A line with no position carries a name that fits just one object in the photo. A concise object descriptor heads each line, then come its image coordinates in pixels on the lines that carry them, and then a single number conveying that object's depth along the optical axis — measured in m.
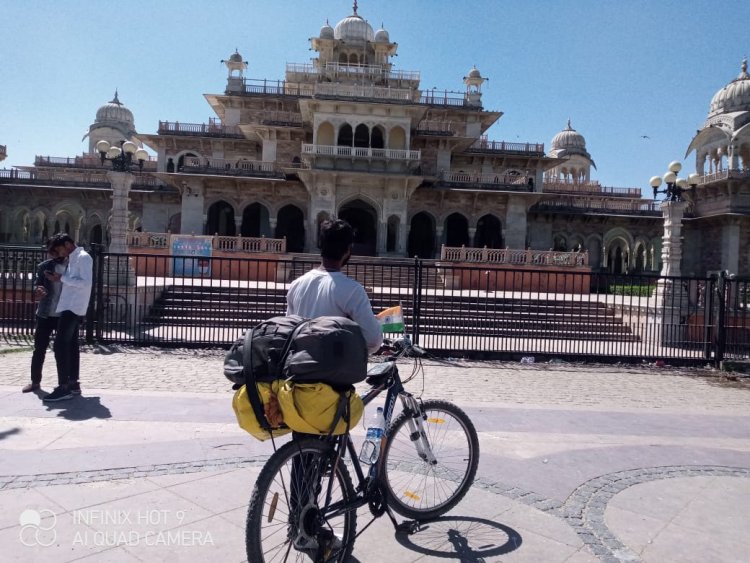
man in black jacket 6.50
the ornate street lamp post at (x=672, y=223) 14.09
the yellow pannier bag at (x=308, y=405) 2.56
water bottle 3.20
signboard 24.69
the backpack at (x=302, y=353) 2.53
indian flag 3.65
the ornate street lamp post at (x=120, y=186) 15.18
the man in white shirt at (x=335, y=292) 3.03
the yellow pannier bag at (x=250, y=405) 2.61
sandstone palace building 29.55
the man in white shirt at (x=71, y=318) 6.21
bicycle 2.65
